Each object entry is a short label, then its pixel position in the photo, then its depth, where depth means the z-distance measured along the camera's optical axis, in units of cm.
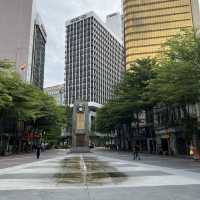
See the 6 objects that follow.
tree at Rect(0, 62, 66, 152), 4106
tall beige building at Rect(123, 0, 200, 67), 9519
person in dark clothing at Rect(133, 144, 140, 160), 3278
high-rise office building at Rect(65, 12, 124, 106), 14975
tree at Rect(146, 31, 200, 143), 3005
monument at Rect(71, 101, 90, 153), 6425
